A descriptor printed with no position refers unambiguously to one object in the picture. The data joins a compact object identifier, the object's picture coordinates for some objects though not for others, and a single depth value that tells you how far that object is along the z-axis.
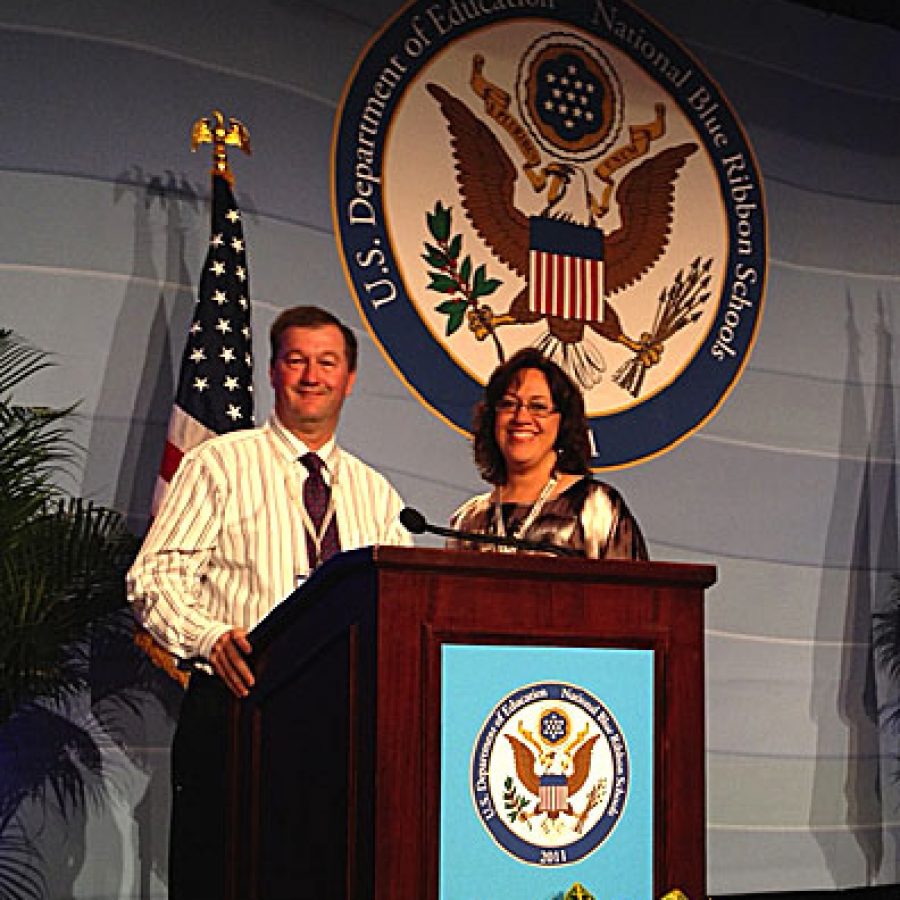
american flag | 4.41
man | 3.26
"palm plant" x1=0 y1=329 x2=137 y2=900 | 3.89
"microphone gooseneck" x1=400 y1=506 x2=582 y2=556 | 2.44
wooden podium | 2.26
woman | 3.27
